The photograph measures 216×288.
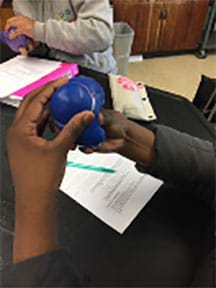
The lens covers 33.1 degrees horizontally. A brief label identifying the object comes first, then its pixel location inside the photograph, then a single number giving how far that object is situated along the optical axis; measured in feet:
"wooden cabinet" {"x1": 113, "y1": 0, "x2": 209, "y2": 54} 6.81
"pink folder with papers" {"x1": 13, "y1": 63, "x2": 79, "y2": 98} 2.52
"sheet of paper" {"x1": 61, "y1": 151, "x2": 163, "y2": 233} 1.88
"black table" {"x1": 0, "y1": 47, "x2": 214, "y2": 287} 1.61
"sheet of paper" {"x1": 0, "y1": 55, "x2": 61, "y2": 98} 2.57
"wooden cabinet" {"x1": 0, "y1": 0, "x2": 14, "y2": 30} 5.65
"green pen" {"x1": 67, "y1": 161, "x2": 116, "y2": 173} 2.13
